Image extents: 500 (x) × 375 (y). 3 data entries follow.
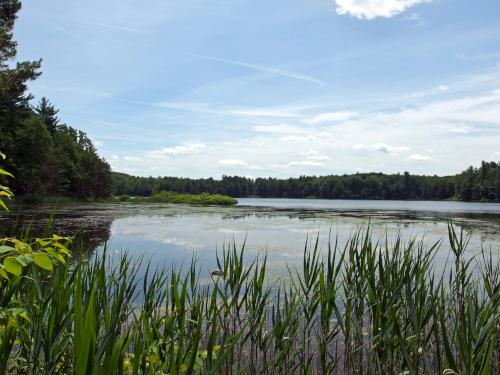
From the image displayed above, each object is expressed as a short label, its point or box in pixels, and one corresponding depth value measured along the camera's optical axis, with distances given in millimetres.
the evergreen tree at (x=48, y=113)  58500
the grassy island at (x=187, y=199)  53228
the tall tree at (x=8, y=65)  15762
